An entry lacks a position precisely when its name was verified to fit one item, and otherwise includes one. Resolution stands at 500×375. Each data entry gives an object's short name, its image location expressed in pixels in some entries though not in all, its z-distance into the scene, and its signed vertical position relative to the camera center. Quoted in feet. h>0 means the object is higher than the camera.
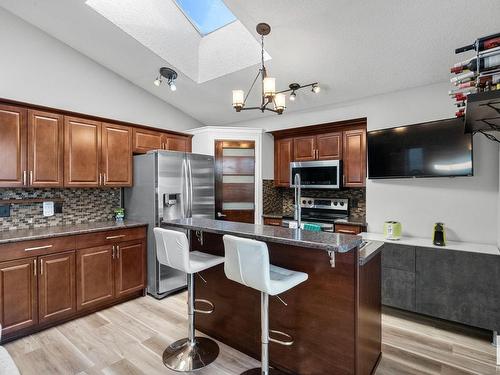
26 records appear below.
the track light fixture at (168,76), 11.78 +5.00
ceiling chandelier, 7.25 +2.62
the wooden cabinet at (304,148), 13.70 +1.98
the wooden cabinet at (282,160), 14.60 +1.44
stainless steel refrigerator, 11.36 -0.36
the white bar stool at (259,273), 5.29 -1.84
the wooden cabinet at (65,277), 8.21 -3.15
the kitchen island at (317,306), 5.63 -2.86
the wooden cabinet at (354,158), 12.07 +1.30
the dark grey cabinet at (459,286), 8.05 -3.19
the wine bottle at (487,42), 3.46 +1.87
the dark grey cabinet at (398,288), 9.36 -3.67
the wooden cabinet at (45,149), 9.30 +1.38
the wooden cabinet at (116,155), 11.29 +1.39
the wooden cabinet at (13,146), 8.71 +1.38
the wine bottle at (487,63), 3.47 +1.62
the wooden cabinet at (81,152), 10.22 +1.39
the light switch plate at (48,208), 10.53 -0.83
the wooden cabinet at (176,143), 13.64 +2.31
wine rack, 3.51 +1.52
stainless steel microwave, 12.61 +0.64
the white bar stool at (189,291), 6.74 -2.91
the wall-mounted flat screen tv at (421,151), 9.18 +1.29
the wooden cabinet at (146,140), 12.35 +2.21
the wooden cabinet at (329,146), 12.82 +1.95
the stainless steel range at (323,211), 13.05 -1.28
